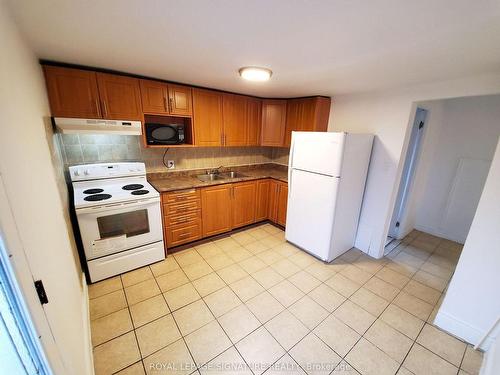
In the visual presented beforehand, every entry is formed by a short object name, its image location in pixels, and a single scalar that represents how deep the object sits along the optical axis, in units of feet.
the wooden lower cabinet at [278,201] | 10.80
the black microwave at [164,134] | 8.23
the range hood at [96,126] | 6.20
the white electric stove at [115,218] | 6.67
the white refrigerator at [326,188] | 7.64
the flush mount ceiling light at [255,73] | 6.18
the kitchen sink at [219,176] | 10.76
